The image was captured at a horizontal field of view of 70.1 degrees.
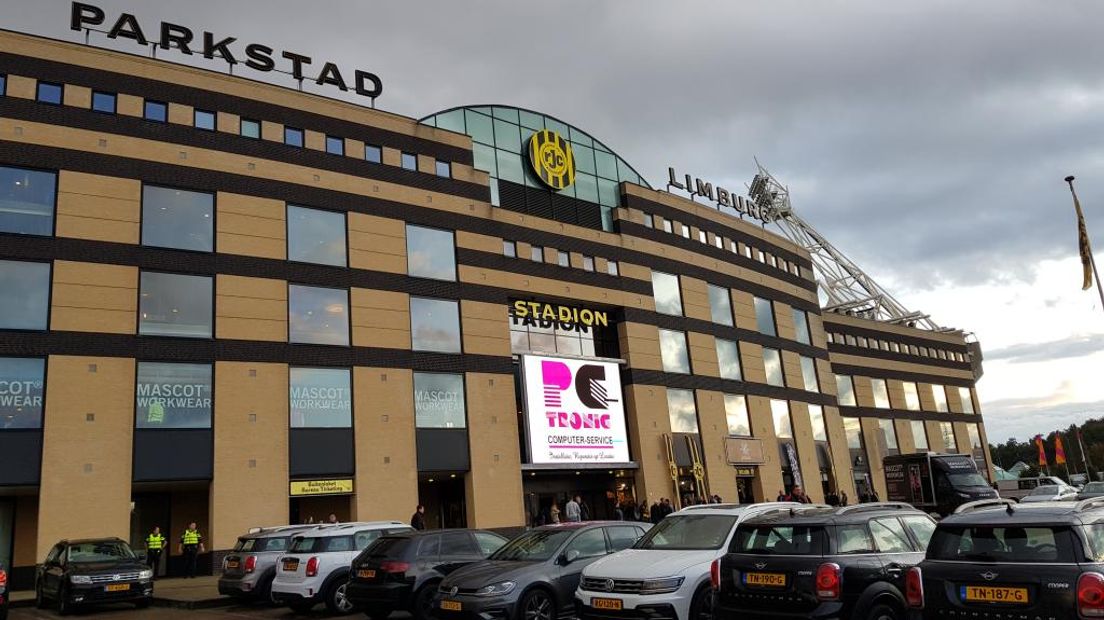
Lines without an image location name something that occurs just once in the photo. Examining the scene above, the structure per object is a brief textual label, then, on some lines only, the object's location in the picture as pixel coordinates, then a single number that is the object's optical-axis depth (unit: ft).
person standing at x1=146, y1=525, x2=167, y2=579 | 74.18
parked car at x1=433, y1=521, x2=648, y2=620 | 34.35
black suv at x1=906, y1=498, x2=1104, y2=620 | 20.21
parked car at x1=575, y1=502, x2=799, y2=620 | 31.07
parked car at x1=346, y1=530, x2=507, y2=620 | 40.06
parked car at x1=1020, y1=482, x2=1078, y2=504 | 106.18
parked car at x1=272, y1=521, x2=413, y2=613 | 46.29
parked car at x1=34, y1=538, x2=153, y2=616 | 53.42
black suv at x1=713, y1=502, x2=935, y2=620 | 26.53
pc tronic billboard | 106.63
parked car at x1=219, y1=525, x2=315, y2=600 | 51.75
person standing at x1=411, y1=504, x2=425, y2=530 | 73.15
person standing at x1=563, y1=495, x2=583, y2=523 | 83.92
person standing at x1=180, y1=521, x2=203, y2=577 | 77.10
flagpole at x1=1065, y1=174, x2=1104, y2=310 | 71.98
